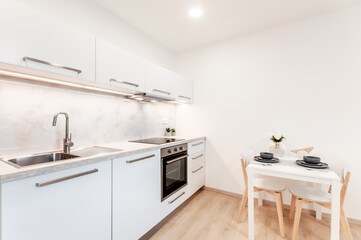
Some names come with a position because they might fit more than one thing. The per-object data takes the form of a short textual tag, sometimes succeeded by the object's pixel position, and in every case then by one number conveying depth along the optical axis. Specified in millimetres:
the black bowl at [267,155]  1971
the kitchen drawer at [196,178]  2644
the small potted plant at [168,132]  3090
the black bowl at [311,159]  1788
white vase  2160
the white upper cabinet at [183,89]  2820
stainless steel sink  1377
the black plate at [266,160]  1930
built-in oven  2045
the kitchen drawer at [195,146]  2617
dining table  1495
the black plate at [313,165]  1715
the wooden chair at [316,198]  1654
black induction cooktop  2492
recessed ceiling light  2154
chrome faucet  1605
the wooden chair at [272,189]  1887
